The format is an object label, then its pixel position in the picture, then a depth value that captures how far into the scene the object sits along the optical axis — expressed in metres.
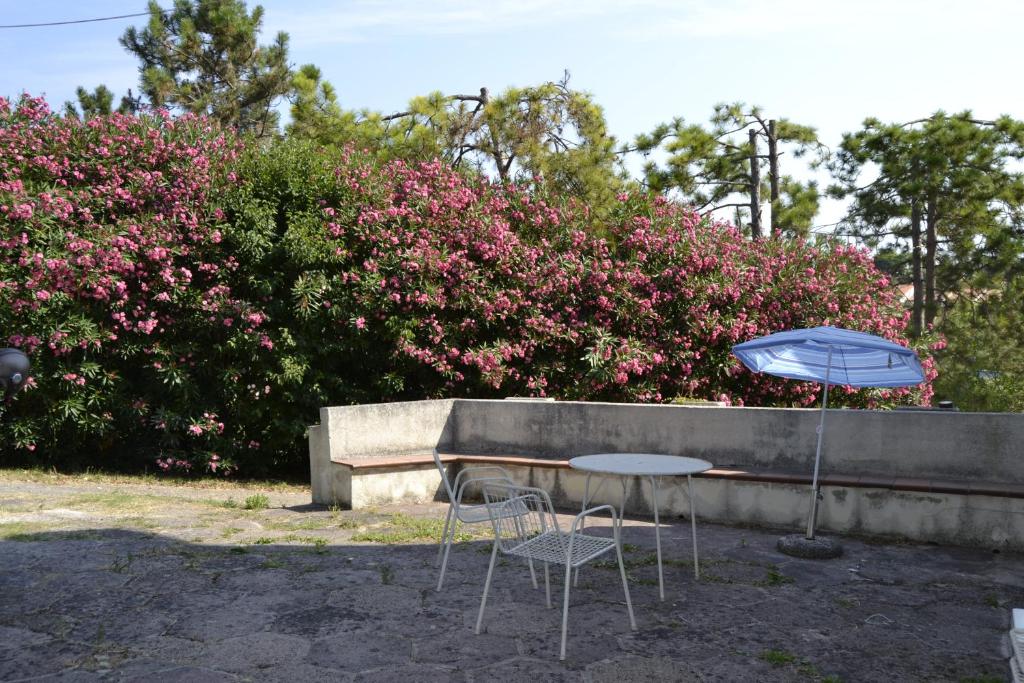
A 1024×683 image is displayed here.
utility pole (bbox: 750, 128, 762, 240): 20.17
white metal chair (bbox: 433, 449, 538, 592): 5.03
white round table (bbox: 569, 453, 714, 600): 5.12
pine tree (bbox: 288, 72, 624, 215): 15.74
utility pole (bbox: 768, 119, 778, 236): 19.62
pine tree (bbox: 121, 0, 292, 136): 22.56
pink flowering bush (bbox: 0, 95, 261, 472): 9.44
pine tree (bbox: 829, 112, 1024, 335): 18.53
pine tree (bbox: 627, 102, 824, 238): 19.53
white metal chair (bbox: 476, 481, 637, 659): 4.33
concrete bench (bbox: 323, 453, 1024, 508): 6.95
